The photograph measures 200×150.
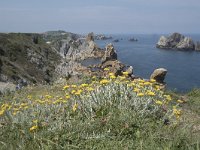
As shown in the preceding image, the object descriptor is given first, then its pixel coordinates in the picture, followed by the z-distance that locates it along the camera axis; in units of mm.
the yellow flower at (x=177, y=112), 2812
